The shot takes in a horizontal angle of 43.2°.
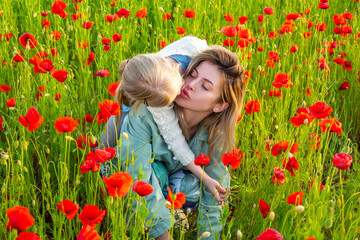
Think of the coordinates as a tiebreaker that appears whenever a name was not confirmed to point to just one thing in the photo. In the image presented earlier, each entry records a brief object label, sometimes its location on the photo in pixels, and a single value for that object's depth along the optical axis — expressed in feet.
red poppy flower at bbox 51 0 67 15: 8.41
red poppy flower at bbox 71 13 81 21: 8.97
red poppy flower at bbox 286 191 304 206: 4.99
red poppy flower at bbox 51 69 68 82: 6.39
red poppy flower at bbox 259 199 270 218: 5.43
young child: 5.63
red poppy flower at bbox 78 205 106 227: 4.44
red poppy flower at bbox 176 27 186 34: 8.92
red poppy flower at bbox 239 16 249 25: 9.23
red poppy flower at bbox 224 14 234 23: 9.46
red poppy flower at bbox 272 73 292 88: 7.39
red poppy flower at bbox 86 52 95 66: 8.24
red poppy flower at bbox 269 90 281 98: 7.73
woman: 6.48
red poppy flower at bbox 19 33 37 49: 7.62
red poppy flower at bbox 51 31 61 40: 8.58
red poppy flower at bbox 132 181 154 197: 4.50
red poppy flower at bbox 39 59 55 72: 6.57
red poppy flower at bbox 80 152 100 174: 4.97
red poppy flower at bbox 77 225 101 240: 4.01
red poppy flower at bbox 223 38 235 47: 8.74
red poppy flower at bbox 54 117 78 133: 5.15
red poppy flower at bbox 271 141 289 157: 5.99
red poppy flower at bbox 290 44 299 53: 8.99
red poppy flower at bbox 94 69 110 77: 7.23
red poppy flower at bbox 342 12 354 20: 10.26
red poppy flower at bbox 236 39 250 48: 8.06
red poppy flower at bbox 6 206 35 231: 4.05
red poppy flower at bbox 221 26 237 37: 8.04
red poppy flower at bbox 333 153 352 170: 4.86
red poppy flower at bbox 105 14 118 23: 8.86
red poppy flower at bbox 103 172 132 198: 4.38
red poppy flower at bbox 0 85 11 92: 7.11
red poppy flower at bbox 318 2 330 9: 9.84
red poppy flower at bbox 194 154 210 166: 5.12
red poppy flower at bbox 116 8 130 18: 8.79
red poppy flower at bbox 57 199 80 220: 4.51
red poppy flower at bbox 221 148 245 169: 5.41
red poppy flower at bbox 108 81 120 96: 6.81
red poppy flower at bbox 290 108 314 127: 6.17
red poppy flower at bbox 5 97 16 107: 6.33
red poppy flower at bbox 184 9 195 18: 9.33
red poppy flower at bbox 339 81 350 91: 9.52
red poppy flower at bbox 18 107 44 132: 5.24
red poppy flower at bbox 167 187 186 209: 4.50
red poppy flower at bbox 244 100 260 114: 6.87
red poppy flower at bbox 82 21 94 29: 8.65
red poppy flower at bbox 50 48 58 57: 7.83
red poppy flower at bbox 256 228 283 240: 4.19
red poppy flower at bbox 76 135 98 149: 5.96
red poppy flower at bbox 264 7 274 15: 9.72
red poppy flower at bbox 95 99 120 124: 5.48
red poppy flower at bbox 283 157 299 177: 5.67
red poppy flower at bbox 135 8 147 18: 9.29
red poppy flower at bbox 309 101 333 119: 5.65
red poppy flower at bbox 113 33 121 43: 8.21
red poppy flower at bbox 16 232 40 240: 4.13
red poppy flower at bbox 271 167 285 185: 5.55
